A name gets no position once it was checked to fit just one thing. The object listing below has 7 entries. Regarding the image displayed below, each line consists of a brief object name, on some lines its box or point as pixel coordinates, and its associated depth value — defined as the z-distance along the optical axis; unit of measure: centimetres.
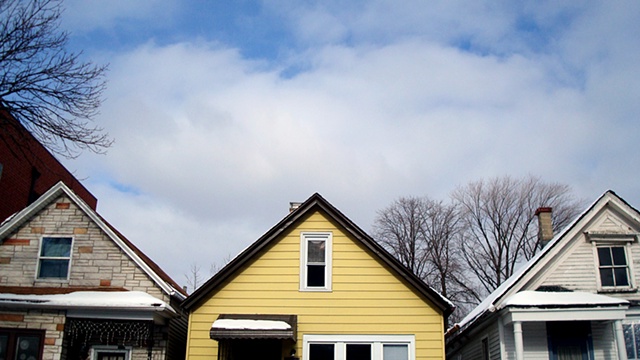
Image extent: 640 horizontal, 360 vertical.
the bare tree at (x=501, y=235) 4016
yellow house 1667
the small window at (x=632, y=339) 1727
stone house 1681
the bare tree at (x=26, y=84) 1230
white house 1667
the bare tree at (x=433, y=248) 4119
